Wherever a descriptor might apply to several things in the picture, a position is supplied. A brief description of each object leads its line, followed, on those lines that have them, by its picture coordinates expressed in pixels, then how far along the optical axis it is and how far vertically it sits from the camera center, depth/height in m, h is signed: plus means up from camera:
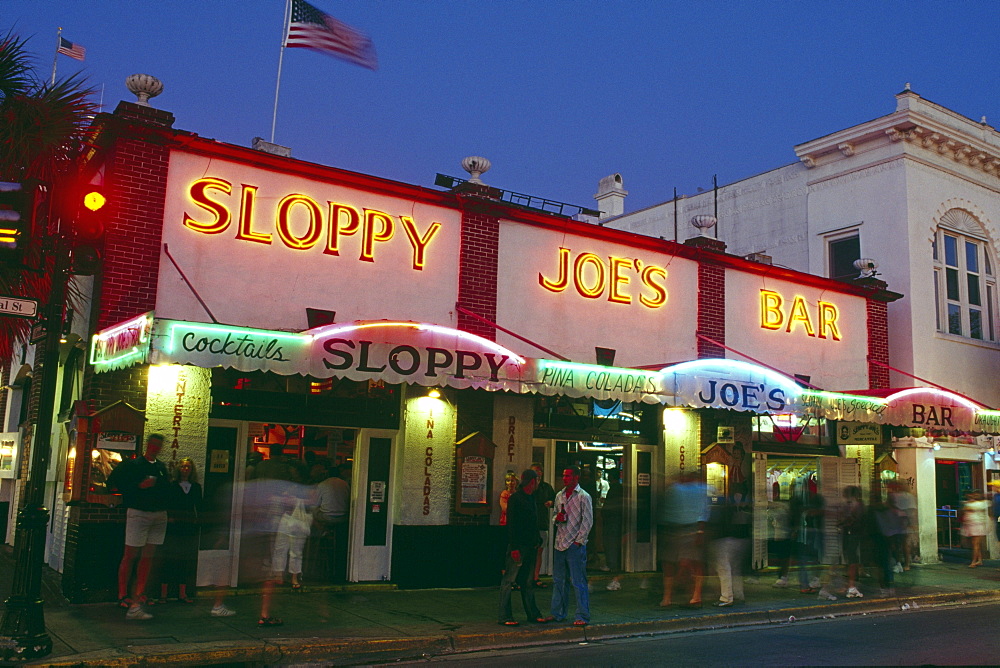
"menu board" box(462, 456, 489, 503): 13.28 +0.00
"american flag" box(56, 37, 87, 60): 16.41 +7.52
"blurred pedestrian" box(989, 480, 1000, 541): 18.23 -0.12
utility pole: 7.77 -0.64
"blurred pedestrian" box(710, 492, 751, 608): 12.11 -0.79
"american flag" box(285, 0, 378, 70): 14.10 +6.77
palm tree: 10.76 +4.03
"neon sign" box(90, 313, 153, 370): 9.65 +1.37
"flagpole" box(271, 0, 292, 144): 14.30 +7.15
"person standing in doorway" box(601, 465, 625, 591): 15.43 -0.49
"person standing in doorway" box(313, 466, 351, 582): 11.52 -0.50
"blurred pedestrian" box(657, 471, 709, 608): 11.86 -0.63
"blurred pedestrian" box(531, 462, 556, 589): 12.66 -0.28
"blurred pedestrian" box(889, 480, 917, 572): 14.07 -0.25
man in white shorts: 9.91 -0.42
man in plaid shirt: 10.46 -0.77
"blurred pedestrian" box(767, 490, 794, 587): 14.38 -0.87
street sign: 8.12 +1.40
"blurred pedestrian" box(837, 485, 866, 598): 13.51 -0.57
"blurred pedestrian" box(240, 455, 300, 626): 10.02 -0.34
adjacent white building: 19.66 +5.88
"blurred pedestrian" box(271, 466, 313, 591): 9.88 -0.63
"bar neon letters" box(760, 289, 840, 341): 17.33 +3.34
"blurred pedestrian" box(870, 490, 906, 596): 13.52 -0.62
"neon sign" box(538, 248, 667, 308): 14.73 +3.39
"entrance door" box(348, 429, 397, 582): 12.73 -0.44
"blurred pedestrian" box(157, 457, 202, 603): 10.58 -0.80
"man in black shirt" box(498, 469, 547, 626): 10.26 -0.79
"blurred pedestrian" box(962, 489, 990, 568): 17.64 -0.48
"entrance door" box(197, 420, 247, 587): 11.56 -0.40
